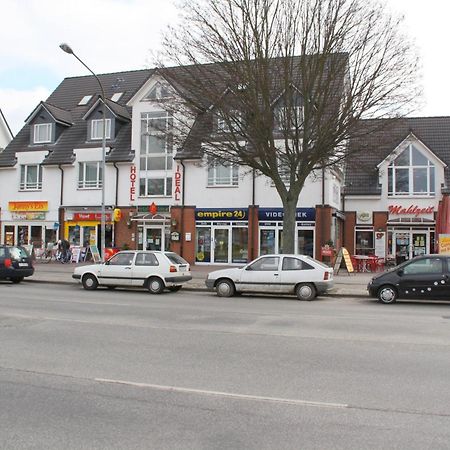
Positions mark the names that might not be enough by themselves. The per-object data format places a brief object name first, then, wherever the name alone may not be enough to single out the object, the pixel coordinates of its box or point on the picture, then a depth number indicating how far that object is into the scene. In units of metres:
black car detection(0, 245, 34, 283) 19.92
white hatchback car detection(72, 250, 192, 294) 17.14
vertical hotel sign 29.38
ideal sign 28.58
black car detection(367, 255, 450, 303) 14.46
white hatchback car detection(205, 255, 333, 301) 15.55
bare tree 16.97
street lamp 19.88
